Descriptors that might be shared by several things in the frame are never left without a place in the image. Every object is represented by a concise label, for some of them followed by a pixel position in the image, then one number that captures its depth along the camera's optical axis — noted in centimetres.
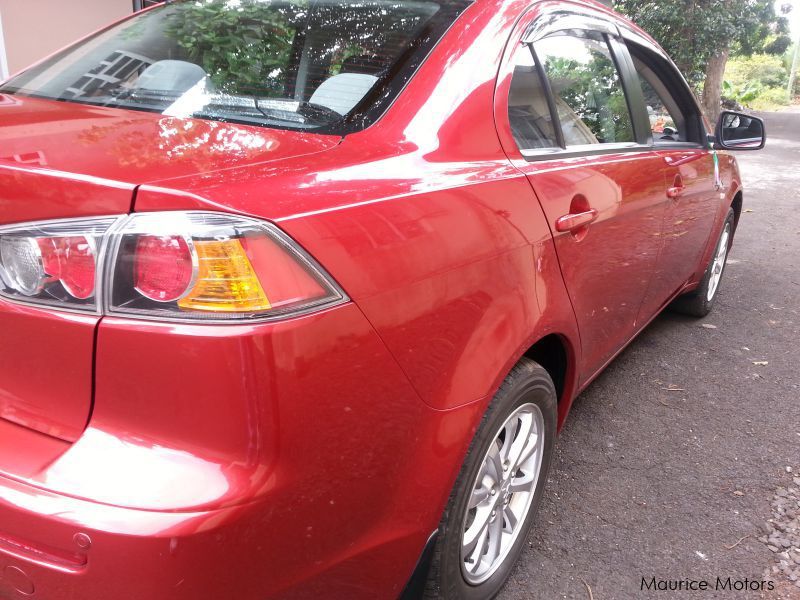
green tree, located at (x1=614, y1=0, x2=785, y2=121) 1412
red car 114
